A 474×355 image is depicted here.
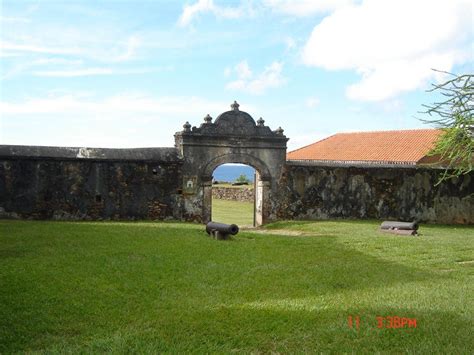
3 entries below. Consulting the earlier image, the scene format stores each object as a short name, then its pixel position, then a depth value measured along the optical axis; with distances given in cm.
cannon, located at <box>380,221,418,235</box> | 1328
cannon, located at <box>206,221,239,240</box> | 1148
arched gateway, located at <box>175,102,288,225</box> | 1560
